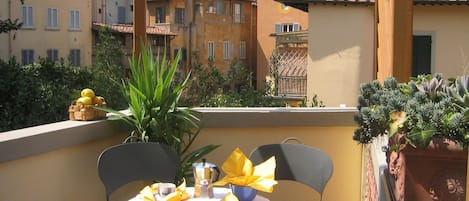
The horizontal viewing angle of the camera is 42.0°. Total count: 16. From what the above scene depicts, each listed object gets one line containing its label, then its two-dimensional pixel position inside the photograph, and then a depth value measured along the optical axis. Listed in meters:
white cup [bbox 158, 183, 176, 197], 2.26
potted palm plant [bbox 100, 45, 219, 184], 3.55
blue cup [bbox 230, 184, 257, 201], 2.34
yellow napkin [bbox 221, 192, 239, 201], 2.22
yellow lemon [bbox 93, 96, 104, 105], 3.62
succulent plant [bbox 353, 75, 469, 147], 1.92
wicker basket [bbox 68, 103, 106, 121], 3.48
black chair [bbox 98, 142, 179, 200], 2.98
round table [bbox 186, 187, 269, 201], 2.36
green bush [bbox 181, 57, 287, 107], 9.55
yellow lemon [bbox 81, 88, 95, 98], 3.60
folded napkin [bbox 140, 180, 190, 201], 2.25
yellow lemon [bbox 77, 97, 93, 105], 3.53
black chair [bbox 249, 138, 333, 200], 2.96
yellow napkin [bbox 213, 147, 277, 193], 2.32
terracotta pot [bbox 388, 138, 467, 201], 1.88
